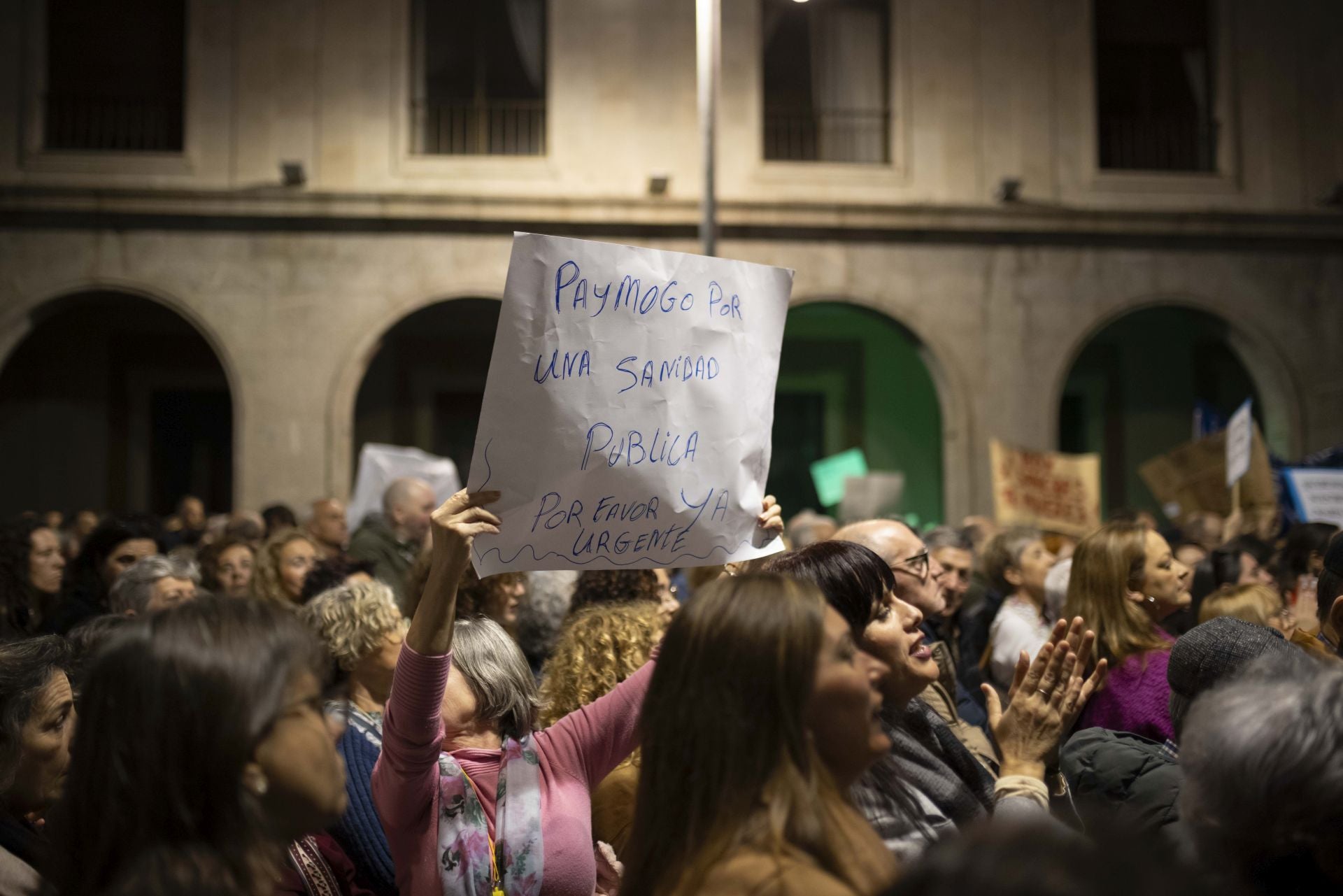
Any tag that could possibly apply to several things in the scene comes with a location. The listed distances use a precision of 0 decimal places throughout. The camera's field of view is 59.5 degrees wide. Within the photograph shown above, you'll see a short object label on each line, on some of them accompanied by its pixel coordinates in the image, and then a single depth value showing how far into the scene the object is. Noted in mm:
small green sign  14375
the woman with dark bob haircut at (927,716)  2305
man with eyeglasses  3381
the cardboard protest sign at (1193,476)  10211
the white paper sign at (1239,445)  8812
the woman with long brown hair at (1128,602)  3402
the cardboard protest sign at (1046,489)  10727
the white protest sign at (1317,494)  7965
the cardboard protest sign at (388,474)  10078
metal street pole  8688
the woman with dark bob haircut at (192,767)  1577
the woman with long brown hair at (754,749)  1666
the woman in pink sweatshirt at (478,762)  2256
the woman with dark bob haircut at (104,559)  5805
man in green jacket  6730
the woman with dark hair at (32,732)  2570
